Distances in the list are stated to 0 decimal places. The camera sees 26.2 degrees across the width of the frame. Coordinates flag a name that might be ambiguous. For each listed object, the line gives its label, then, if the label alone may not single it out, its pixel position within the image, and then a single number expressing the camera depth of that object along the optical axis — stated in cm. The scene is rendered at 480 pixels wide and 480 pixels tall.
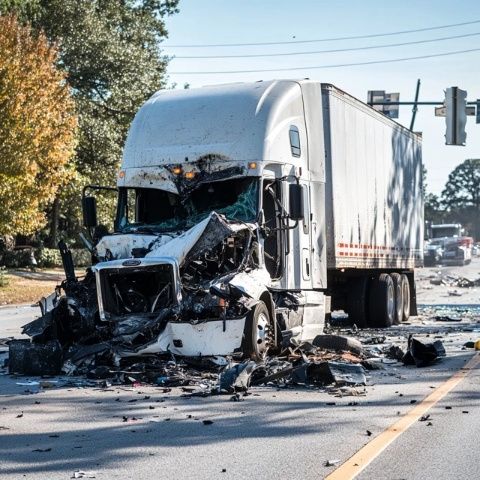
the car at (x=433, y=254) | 6538
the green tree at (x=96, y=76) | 4134
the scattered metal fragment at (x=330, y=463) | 705
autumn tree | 2967
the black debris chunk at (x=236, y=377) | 1073
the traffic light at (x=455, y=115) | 2647
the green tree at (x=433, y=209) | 14738
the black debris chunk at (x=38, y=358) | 1191
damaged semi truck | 1178
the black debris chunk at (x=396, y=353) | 1395
